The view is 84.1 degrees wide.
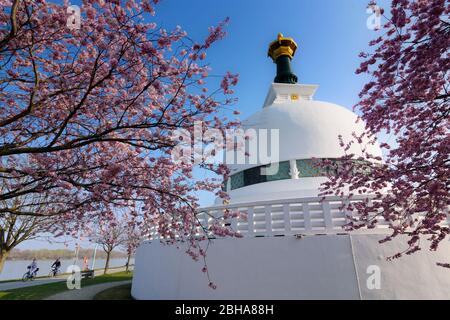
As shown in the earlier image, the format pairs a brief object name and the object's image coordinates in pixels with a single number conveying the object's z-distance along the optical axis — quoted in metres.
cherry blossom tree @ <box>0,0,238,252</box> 3.62
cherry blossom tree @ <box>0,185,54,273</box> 11.45
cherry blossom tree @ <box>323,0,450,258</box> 3.06
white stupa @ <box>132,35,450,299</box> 6.02
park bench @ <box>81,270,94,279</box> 19.43
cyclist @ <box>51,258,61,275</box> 24.12
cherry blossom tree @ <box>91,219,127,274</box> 26.79
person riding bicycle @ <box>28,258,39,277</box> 20.03
